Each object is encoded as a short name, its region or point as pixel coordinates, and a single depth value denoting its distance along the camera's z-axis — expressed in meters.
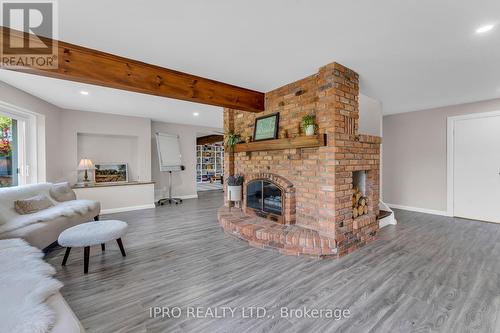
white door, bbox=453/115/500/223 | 3.78
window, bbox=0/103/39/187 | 3.33
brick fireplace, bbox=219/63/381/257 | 2.56
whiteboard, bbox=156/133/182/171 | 5.82
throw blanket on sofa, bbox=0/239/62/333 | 0.93
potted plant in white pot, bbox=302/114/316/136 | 2.69
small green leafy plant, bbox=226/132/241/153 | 3.93
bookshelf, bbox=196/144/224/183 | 10.62
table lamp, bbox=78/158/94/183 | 4.50
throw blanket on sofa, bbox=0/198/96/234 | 2.37
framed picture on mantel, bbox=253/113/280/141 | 3.33
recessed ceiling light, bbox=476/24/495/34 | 1.84
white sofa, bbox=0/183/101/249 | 2.31
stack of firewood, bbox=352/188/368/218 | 2.94
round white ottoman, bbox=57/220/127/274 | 2.17
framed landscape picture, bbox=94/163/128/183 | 5.07
